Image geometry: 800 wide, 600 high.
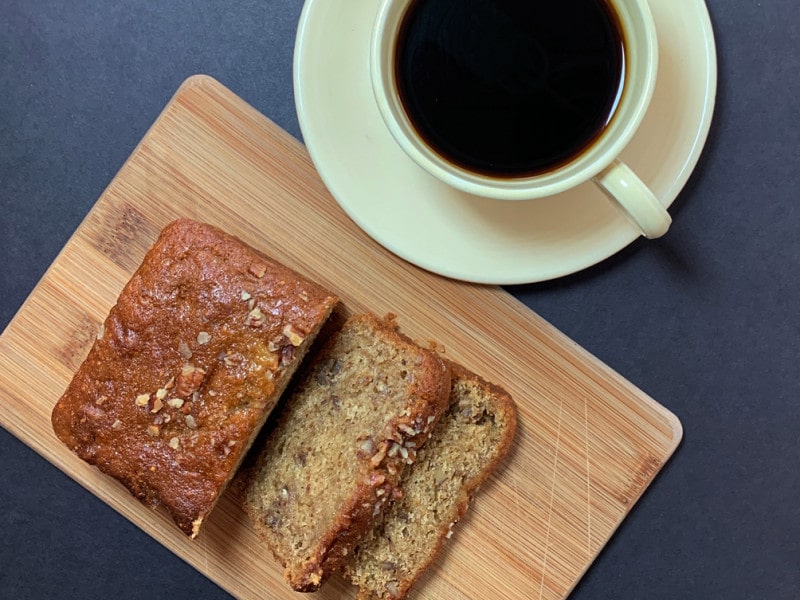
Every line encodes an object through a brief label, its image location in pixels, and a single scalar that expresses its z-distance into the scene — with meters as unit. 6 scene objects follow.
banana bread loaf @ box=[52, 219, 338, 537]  0.27
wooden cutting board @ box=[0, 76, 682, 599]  0.31
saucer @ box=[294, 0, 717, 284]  0.26
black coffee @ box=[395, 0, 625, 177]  0.26
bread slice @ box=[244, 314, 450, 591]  0.28
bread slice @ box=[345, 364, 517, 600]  0.30
